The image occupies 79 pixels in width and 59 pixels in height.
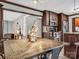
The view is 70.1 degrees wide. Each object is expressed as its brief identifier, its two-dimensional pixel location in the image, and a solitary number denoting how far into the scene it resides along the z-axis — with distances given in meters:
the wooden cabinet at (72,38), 2.46
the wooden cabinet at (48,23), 3.83
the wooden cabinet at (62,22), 4.44
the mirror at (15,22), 4.93
